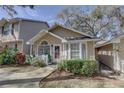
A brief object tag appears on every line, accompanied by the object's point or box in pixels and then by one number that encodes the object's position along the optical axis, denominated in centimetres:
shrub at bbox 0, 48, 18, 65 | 641
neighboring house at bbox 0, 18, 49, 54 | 714
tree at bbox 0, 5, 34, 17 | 510
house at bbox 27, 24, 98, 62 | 619
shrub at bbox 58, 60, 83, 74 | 523
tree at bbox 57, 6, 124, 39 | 780
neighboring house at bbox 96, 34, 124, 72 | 558
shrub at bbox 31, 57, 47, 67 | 596
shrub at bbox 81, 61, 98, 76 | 513
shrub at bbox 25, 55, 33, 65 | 622
